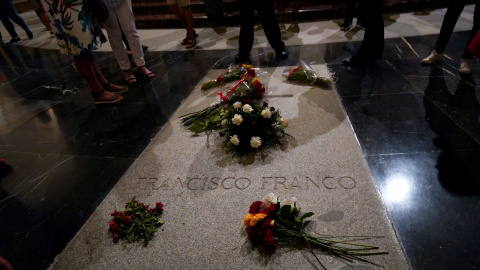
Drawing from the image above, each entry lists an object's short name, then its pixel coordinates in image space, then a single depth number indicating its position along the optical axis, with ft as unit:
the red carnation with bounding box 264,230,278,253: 4.69
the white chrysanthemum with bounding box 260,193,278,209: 5.21
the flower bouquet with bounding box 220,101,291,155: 7.11
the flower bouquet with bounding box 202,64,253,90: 10.94
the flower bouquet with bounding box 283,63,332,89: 10.02
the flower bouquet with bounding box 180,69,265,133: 8.47
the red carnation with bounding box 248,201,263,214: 5.09
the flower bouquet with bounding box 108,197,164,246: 5.42
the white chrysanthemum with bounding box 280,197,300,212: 5.10
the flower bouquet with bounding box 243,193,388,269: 4.71
